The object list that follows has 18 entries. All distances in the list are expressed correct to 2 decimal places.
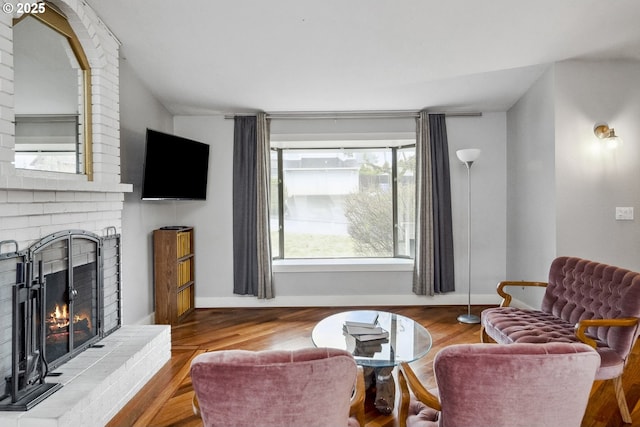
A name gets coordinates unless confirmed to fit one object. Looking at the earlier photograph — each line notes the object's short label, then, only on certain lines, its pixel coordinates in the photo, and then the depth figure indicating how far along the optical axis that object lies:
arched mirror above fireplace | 2.19
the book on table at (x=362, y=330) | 2.44
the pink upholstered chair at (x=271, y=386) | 1.14
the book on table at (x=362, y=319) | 2.59
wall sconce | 3.34
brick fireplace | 1.96
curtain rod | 4.51
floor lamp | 3.98
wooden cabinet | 3.90
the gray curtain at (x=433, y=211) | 4.43
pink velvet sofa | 2.14
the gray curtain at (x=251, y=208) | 4.44
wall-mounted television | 3.46
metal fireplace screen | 1.95
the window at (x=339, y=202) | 4.98
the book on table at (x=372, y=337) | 2.36
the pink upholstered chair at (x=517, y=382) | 1.22
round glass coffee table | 2.12
